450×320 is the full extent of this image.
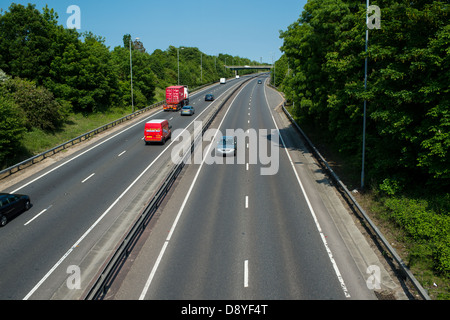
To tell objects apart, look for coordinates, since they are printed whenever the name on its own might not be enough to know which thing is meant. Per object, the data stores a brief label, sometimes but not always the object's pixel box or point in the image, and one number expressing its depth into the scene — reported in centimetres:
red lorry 5512
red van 3472
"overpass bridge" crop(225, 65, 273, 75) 17625
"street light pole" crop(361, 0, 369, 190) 2089
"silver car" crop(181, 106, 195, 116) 5178
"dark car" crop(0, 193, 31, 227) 1803
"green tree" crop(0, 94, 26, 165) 2728
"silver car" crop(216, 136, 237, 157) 3108
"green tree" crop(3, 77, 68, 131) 3538
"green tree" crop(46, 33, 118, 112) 4581
